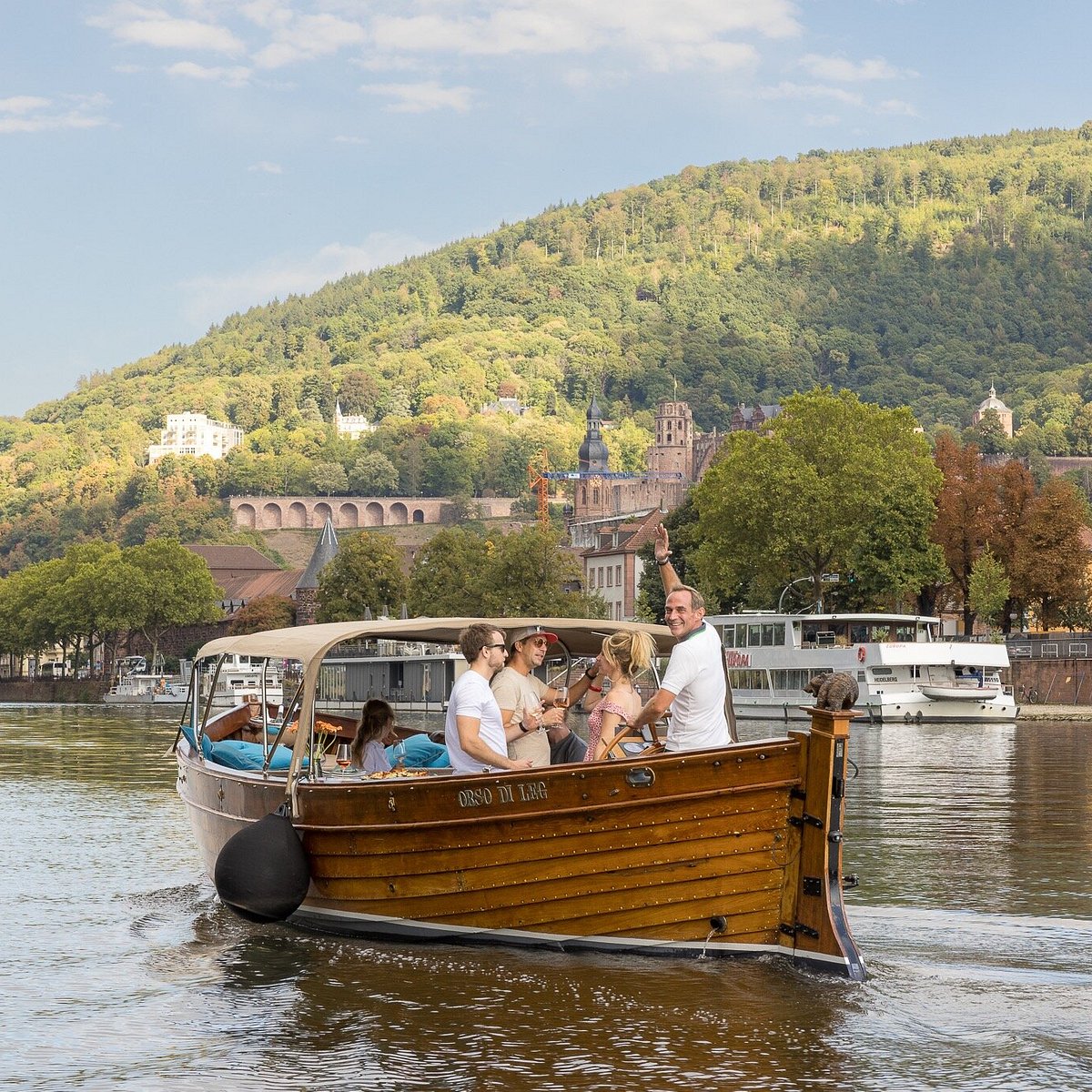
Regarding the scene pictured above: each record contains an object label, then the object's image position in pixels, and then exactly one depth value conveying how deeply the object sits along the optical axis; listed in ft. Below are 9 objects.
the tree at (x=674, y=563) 326.24
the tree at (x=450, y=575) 355.77
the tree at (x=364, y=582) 403.34
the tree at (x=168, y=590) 461.78
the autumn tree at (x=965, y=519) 272.10
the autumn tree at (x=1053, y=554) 260.62
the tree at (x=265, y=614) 518.37
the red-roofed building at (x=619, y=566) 454.81
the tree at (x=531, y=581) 336.90
